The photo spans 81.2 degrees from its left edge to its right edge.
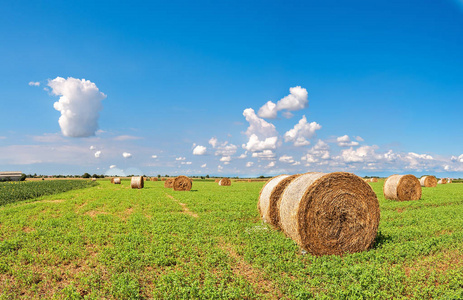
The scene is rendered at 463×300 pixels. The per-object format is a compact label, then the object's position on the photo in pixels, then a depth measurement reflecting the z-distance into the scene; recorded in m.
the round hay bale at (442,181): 64.64
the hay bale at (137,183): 40.53
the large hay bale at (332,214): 9.78
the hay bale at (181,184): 36.12
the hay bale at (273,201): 13.30
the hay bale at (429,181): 46.69
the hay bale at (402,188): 24.03
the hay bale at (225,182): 56.63
